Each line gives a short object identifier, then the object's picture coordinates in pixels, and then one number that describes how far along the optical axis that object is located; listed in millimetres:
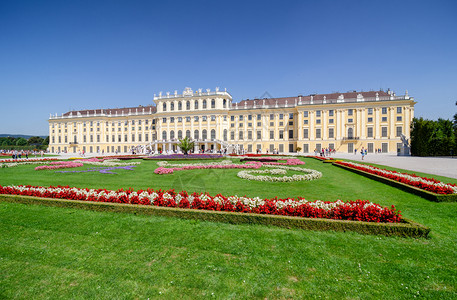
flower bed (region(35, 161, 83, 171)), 18516
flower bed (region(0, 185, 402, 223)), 5430
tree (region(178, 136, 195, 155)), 33062
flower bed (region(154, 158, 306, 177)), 17891
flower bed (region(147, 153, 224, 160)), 27908
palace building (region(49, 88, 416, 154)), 46562
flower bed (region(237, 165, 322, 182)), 11664
